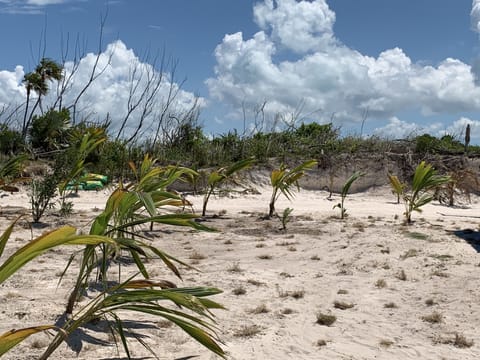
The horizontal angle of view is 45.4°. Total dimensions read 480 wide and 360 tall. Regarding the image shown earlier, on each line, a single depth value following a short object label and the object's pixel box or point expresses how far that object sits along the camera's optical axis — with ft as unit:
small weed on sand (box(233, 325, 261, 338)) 11.56
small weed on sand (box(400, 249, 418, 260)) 19.03
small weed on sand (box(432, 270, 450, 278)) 16.80
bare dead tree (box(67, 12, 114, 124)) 47.80
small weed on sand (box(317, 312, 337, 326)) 12.56
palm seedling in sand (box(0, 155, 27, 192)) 19.88
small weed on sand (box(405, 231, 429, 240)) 22.21
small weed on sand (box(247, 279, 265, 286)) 15.55
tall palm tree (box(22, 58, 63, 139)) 49.78
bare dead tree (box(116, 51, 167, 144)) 50.44
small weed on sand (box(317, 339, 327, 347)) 11.22
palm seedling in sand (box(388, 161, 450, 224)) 26.27
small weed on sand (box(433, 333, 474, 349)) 11.52
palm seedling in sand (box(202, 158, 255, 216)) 26.78
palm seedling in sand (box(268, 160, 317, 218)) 27.20
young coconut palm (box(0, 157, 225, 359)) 5.57
